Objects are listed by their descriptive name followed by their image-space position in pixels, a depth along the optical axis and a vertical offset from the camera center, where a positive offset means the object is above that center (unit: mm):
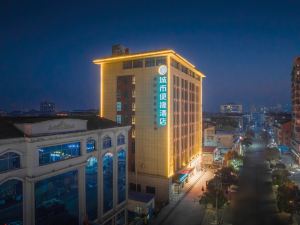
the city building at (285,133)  111444 -9679
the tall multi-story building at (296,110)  88838 +746
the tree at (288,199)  39531 -14306
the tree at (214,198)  41562 -14531
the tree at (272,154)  81250 -14200
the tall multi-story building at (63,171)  24953 -7140
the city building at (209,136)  96875 -9335
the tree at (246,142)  110662 -13425
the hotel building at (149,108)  51719 +1048
